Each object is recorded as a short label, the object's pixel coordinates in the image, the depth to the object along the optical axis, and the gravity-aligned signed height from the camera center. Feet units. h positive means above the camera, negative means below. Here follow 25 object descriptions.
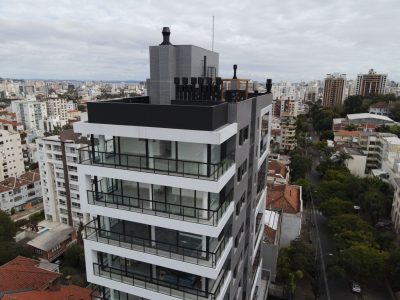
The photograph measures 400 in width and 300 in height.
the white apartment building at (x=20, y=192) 210.59 -80.80
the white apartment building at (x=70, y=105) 517.92 -40.64
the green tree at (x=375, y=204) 175.22 -69.18
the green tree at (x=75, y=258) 132.26 -78.93
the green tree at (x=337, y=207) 167.93 -68.46
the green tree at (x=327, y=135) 344.18 -57.25
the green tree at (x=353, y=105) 437.58 -26.82
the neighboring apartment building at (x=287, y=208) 148.15 -62.54
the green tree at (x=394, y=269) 119.65 -73.44
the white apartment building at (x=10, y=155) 245.04 -62.04
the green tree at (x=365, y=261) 121.49 -71.52
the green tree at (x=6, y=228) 144.97 -73.06
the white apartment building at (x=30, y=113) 418.31 -44.51
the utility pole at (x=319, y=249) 128.14 -85.50
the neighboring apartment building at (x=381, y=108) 402.68 -28.94
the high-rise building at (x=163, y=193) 38.14 -15.76
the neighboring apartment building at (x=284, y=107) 502.79 -36.00
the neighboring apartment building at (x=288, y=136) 330.54 -56.28
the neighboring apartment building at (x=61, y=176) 164.04 -54.24
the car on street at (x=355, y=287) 124.97 -84.72
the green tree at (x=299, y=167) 241.35 -65.91
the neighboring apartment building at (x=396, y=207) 169.89 -70.60
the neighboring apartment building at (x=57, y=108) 430.53 -42.83
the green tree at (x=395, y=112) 379.72 -32.07
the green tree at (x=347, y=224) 147.10 -68.86
